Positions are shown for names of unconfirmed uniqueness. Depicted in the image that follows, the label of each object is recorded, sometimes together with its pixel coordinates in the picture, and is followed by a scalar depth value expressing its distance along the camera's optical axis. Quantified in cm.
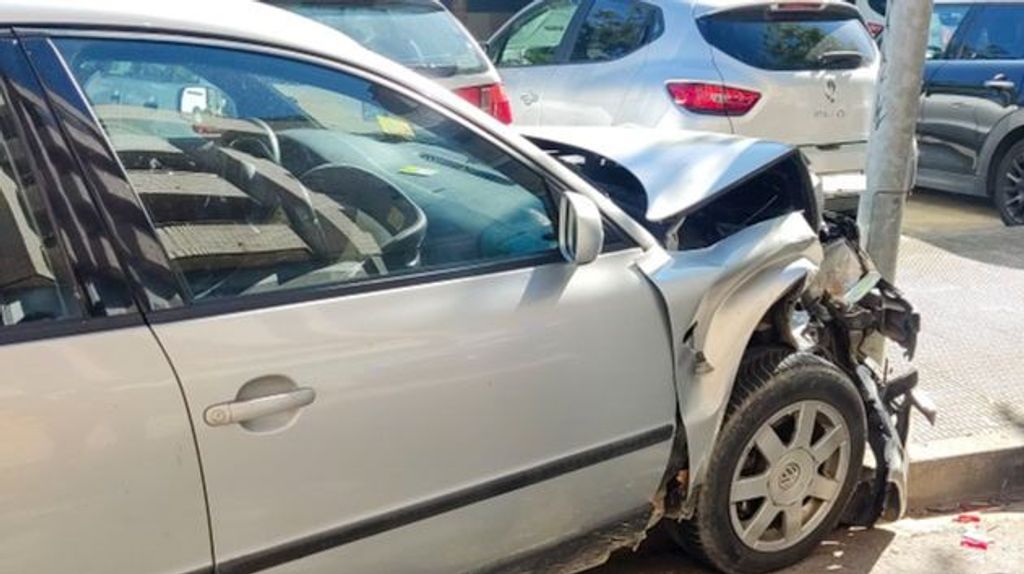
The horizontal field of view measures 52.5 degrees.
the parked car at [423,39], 569
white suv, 617
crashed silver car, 195
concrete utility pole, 375
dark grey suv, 780
